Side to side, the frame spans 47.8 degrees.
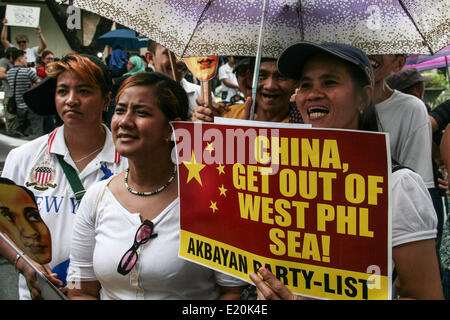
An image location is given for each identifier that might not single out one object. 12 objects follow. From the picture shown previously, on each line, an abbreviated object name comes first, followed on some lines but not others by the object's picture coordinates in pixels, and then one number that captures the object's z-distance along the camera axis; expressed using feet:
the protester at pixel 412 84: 13.23
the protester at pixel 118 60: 32.55
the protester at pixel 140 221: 6.91
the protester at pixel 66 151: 8.64
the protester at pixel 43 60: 31.83
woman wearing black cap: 5.72
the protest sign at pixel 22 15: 19.88
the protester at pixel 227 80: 38.99
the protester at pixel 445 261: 8.66
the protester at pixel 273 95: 9.31
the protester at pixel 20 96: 27.61
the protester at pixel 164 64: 12.69
